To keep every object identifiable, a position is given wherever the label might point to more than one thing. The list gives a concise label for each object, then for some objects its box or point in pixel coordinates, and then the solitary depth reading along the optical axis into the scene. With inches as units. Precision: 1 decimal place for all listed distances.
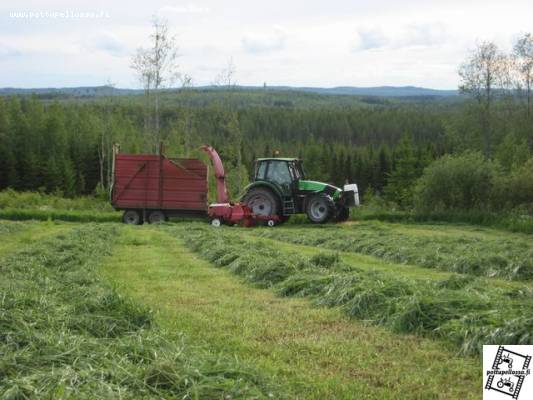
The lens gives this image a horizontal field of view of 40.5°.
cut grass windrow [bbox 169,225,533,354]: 267.4
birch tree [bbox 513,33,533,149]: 1854.1
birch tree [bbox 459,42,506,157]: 1797.5
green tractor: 997.2
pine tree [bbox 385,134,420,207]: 2630.4
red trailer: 1008.2
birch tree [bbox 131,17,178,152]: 1556.3
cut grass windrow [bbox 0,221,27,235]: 827.1
